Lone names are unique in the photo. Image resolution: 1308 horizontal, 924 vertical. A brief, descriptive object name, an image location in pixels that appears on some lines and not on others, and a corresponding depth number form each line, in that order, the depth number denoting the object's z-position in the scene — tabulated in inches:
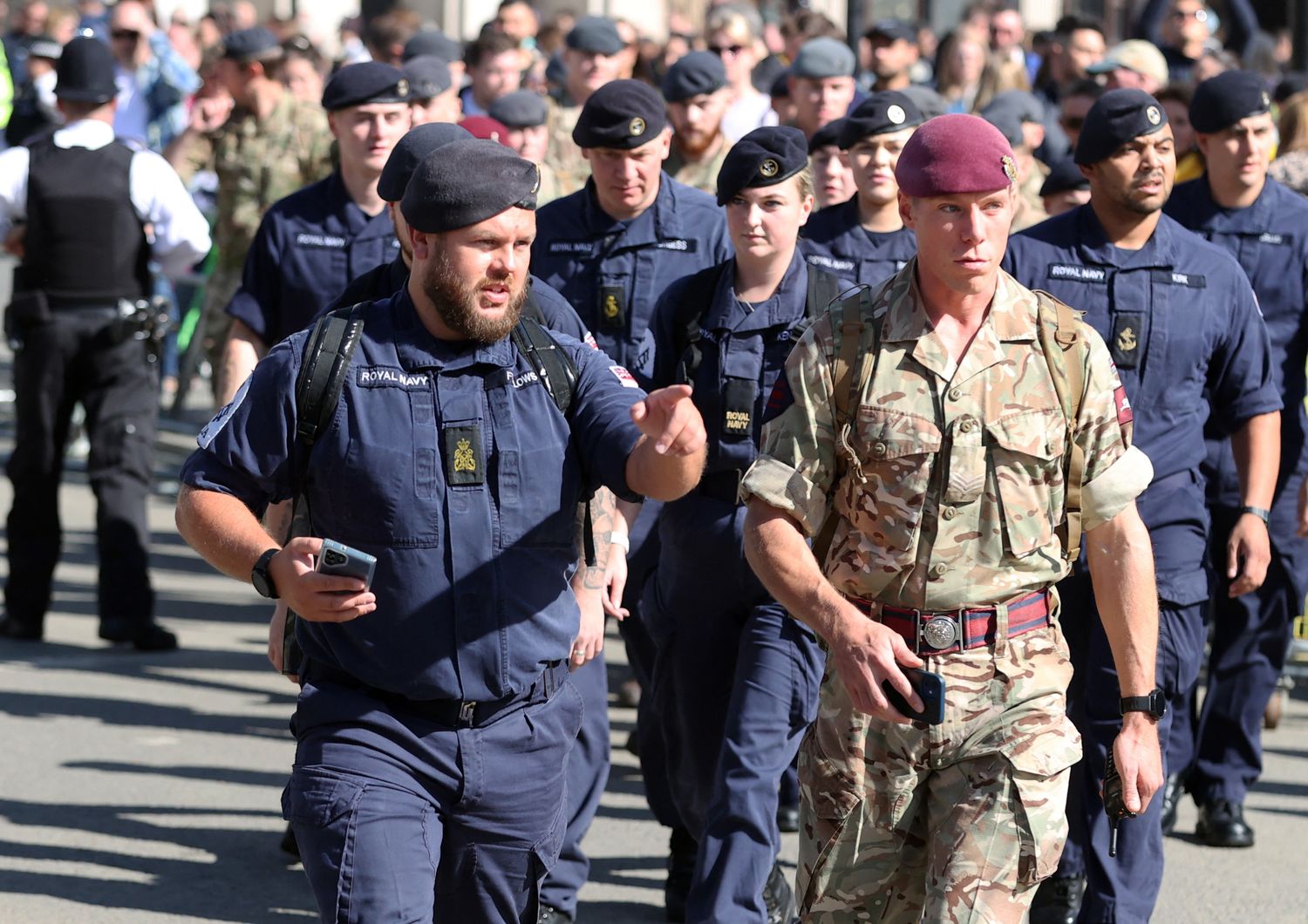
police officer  747.4
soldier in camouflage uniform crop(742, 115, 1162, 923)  334.6
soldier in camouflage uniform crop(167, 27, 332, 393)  832.9
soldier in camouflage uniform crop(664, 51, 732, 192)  742.5
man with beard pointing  322.0
